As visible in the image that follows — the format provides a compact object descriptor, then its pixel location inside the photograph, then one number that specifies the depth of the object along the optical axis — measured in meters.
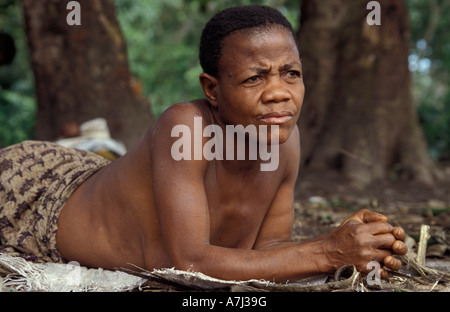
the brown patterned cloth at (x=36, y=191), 2.58
